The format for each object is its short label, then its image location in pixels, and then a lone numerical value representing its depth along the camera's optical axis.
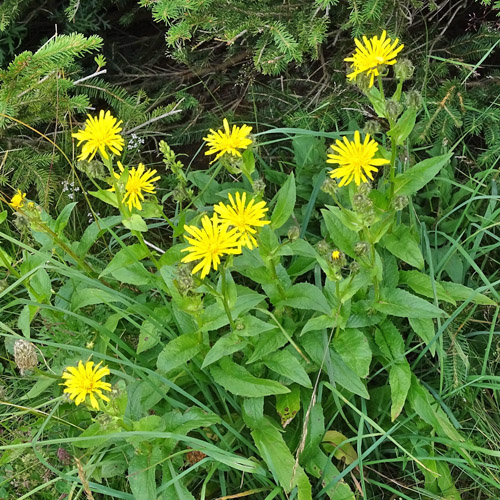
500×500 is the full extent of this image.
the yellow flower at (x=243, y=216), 0.41
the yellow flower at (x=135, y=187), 0.47
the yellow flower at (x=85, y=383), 0.39
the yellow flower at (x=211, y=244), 0.39
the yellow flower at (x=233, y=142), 0.45
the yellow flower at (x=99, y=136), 0.43
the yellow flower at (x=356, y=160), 0.43
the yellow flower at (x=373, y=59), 0.43
